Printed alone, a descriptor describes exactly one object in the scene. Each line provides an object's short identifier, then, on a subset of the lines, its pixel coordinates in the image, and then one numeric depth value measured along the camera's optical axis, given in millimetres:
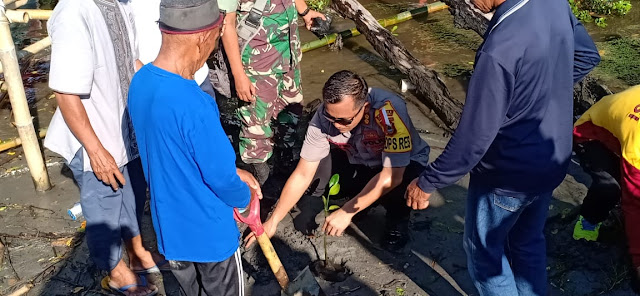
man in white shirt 2938
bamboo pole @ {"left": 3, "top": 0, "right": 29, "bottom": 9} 5358
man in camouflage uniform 4180
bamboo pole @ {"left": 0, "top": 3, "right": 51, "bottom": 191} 4055
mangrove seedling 3545
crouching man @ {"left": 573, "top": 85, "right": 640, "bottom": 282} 3348
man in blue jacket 2521
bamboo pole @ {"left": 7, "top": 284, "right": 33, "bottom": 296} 3687
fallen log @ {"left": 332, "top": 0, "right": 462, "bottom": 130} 5398
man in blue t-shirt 2426
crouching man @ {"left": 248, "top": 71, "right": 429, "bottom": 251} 3441
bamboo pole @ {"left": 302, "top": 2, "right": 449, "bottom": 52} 6906
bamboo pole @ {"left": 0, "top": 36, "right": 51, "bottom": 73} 4703
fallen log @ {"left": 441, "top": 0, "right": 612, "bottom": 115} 5164
